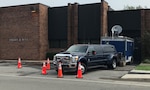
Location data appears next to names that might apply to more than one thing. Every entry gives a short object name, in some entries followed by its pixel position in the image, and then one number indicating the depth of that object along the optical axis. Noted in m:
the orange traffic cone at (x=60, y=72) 16.41
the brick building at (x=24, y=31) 32.94
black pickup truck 17.72
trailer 24.17
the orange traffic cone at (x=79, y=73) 15.99
